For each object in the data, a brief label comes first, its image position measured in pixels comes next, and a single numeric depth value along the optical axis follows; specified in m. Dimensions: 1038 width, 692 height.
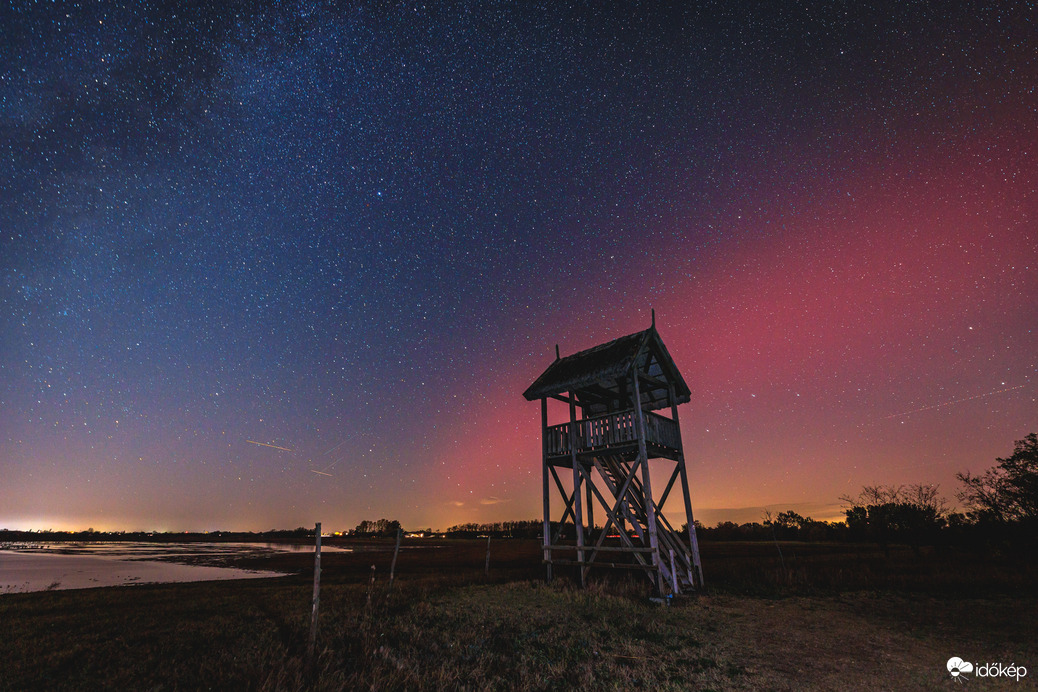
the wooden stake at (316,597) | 7.48
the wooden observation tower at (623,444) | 15.27
